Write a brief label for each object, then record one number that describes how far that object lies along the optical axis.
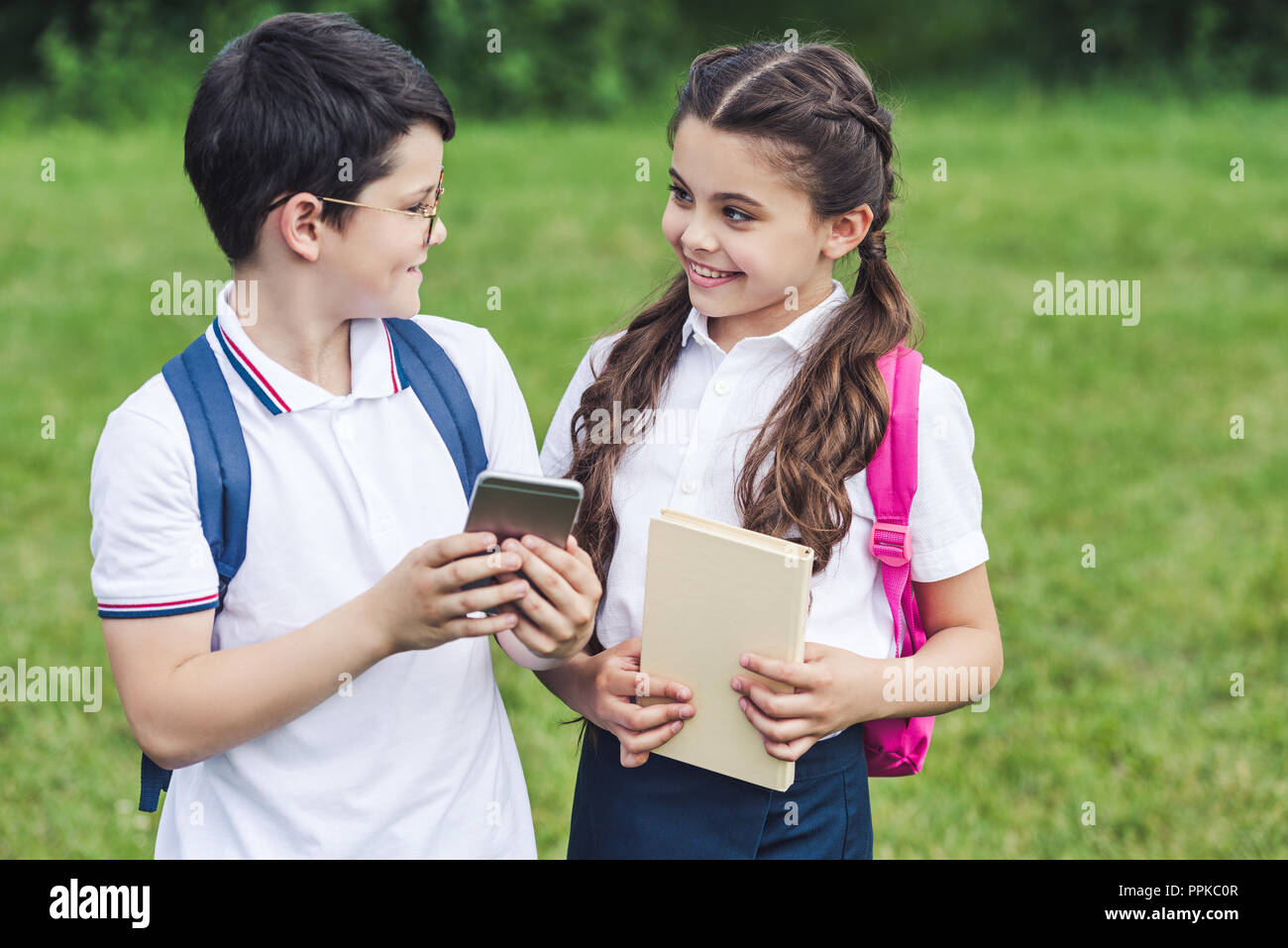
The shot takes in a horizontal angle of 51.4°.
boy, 1.54
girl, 1.75
